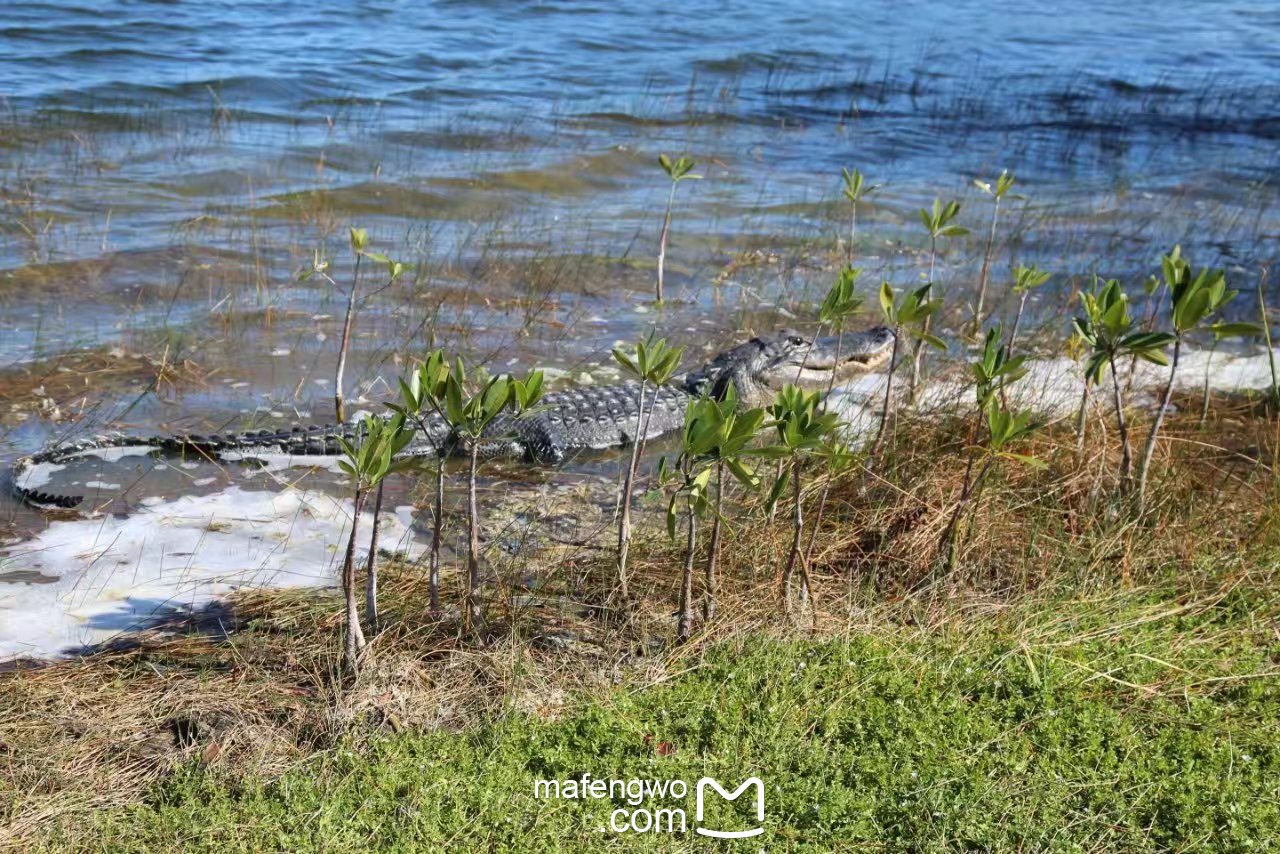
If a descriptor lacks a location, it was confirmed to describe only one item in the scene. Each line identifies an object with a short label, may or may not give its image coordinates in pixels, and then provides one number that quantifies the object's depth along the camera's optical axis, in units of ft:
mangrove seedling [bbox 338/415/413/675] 9.16
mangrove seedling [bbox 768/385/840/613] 9.64
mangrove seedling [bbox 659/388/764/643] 9.41
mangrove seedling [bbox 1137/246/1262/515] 10.71
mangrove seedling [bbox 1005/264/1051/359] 14.47
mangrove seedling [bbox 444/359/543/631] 9.47
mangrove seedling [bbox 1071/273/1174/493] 10.78
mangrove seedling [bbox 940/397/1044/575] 10.54
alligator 15.88
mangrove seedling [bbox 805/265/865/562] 11.69
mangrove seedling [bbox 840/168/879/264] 17.04
